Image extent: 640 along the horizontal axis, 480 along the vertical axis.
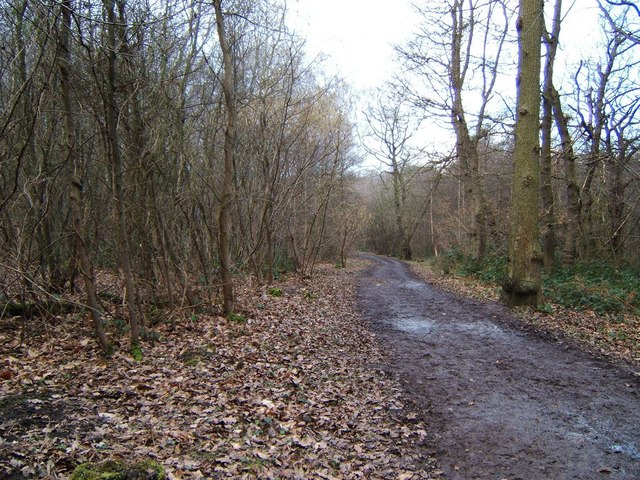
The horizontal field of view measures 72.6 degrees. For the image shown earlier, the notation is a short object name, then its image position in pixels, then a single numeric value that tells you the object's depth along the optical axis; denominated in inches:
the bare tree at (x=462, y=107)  713.6
